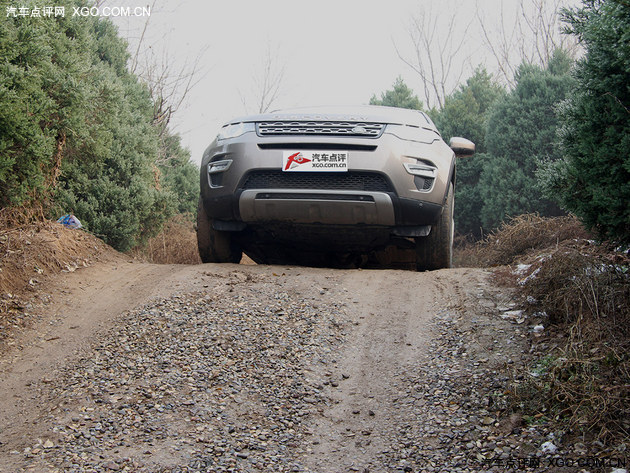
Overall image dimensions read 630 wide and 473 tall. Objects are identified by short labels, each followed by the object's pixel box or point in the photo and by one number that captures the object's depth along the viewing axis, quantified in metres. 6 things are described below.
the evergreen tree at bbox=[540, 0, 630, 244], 3.57
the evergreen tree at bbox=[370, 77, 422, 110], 18.12
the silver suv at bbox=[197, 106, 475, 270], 5.46
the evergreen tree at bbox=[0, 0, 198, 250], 5.87
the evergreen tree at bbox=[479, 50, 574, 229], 12.75
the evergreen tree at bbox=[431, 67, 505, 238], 14.50
